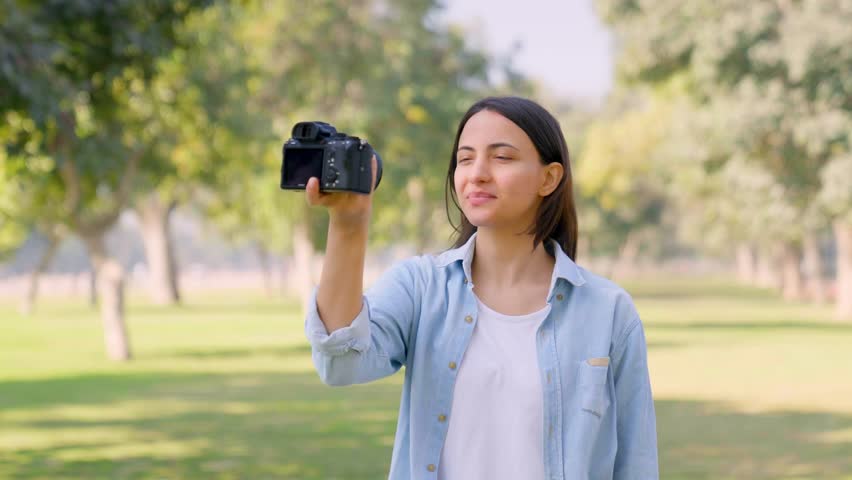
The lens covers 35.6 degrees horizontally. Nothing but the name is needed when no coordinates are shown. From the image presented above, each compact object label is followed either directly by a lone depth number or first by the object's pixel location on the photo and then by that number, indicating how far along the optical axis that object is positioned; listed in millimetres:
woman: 3123
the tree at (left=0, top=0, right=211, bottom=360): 10023
